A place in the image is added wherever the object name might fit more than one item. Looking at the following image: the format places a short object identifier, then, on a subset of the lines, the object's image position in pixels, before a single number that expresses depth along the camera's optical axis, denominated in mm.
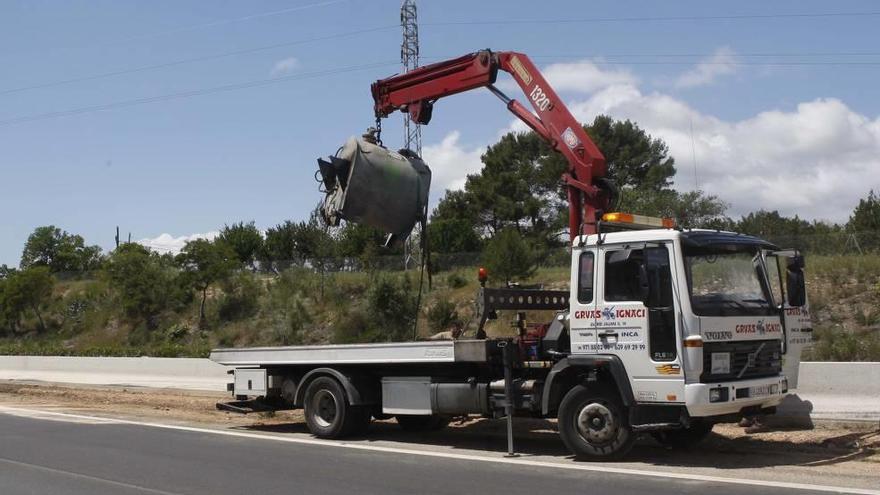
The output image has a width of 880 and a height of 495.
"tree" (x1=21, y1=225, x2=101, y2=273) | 81812
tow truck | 9930
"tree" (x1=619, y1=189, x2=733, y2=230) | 30920
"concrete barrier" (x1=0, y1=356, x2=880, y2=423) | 12938
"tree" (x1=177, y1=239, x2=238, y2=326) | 42656
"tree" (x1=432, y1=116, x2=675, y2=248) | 50969
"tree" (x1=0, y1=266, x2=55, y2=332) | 48531
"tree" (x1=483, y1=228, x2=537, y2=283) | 32156
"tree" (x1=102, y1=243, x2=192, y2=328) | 44000
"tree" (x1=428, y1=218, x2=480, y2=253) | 54031
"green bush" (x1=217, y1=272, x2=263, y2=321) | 42312
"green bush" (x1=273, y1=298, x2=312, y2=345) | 36019
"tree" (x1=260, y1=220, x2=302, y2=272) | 61094
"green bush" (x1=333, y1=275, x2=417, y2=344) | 31719
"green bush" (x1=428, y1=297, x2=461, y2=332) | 31828
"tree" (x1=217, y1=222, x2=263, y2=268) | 65562
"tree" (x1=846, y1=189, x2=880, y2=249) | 40344
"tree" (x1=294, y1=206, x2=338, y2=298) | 42162
